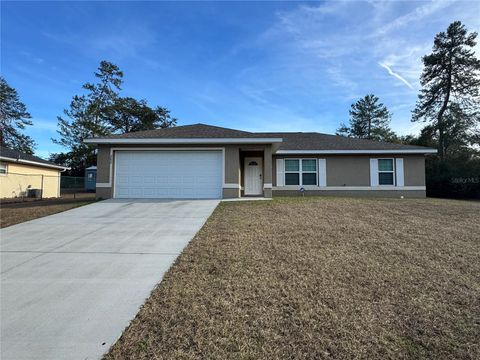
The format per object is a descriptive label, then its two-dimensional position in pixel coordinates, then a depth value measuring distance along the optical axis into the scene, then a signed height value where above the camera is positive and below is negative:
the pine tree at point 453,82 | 25.80 +10.77
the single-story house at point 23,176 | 17.41 +1.10
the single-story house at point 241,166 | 12.54 +1.38
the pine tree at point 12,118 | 37.88 +10.24
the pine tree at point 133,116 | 37.06 +10.51
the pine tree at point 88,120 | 35.44 +9.40
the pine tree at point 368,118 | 37.34 +10.29
